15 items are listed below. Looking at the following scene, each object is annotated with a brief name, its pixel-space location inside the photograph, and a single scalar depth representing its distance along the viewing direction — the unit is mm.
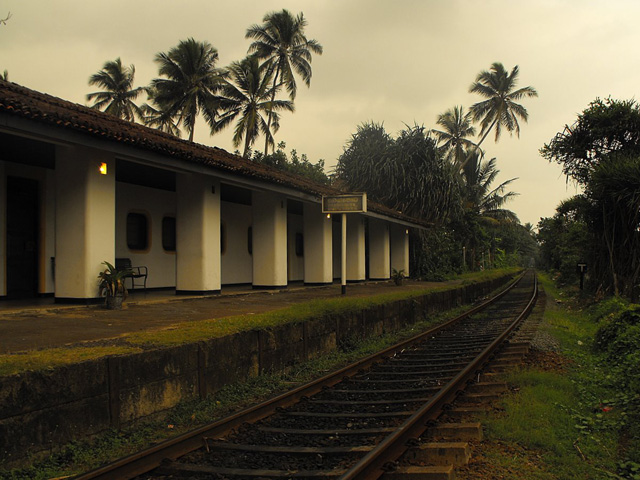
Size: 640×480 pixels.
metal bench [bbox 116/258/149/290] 13305
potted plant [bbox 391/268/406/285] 22641
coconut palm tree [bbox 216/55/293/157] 35344
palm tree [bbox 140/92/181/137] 39016
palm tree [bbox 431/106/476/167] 45375
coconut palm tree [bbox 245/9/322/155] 34844
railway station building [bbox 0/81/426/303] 10195
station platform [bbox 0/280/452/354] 6547
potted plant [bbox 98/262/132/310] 9953
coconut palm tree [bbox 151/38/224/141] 36469
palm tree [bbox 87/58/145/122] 43750
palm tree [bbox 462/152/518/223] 42656
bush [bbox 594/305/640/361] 7824
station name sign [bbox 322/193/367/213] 15250
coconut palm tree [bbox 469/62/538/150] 43406
